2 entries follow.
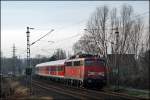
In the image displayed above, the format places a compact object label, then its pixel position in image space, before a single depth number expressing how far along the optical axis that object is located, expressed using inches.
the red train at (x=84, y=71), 1690.5
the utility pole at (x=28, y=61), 1471.5
